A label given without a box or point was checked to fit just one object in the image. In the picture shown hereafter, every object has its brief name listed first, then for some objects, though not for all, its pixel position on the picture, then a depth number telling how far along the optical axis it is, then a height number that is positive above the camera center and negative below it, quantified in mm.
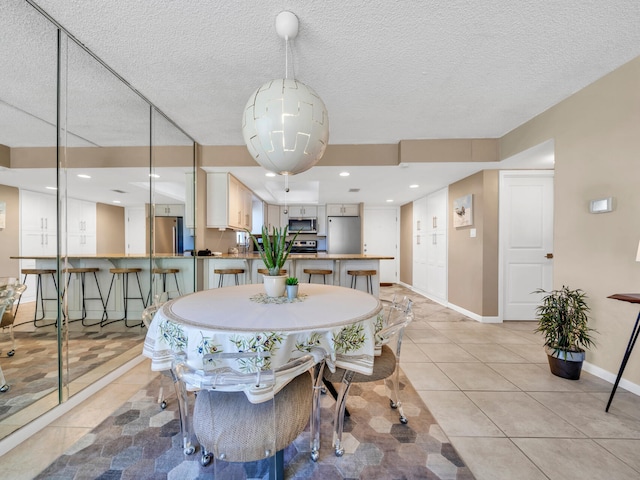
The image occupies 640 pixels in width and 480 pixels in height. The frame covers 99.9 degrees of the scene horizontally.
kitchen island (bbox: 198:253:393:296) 3818 -408
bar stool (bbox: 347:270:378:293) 3617 -497
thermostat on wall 2047 +273
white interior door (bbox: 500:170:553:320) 3697 +147
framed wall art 3967 +440
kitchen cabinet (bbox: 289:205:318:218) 6918 +714
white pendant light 1279 +561
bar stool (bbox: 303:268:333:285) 3615 -447
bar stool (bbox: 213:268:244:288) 3721 -464
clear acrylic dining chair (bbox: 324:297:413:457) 1399 -734
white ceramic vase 1708 -295
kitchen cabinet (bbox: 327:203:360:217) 6785 +728
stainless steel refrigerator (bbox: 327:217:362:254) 6691 +97
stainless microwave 6820 +375
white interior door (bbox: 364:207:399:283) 7090 +79
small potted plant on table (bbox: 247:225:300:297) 1706 -170
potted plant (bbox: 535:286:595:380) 2164 -762
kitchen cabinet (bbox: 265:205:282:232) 7039 +623
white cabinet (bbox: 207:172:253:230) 3951 +566
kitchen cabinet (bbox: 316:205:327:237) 6902 +458
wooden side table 1639 -626
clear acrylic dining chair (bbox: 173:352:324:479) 865 -653
